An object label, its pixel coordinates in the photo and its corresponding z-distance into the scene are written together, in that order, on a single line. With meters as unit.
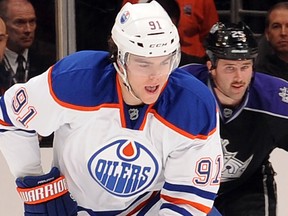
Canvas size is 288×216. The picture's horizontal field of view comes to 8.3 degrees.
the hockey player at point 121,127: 6.81
